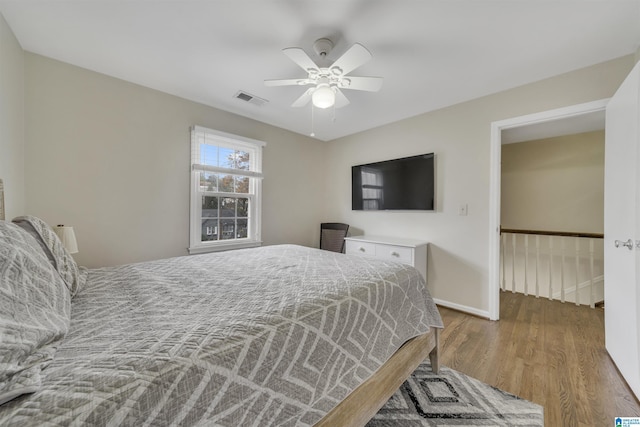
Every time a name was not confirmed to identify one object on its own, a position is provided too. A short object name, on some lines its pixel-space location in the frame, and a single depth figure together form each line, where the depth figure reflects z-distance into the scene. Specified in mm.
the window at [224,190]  2898
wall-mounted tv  3131
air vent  2692
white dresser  2902
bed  593
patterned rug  1393
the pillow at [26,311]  560
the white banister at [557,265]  3285
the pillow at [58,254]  1159
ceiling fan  1680
